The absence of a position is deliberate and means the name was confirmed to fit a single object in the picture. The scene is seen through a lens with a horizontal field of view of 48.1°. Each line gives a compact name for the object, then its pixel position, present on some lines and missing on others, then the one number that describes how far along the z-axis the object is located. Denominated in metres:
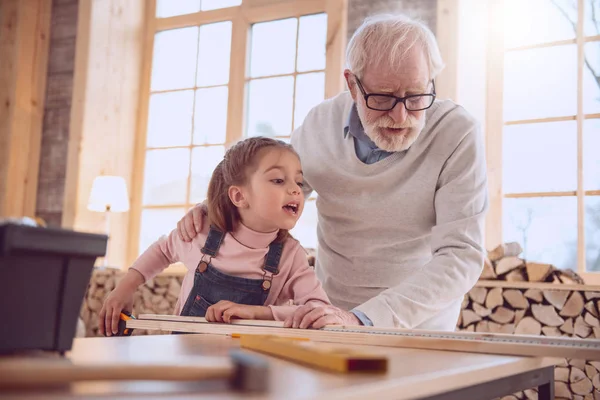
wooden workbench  0.58
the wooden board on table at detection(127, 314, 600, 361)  0.95
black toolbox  0.71
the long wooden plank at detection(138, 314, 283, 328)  1.36
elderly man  1.87
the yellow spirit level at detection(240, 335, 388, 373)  0.71
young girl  1.79
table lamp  4.99
